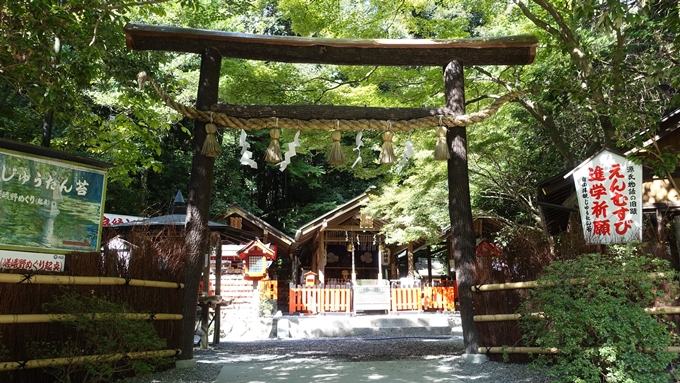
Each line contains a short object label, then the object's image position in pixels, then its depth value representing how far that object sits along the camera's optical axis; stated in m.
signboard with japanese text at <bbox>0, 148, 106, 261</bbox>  4.84
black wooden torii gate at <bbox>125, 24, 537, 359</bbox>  6.93
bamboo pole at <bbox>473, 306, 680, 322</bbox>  5.07
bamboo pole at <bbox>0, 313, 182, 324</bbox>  4.46
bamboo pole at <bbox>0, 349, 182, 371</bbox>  4.38
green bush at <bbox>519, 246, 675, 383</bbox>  4.42
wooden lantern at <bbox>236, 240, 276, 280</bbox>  15.21
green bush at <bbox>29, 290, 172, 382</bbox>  4.68
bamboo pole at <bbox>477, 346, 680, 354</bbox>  5.29
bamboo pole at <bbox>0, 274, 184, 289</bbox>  4.54
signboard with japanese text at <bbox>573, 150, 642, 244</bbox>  6.94
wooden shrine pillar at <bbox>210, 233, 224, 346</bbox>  10.96
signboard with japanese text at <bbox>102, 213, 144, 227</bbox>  11.47
